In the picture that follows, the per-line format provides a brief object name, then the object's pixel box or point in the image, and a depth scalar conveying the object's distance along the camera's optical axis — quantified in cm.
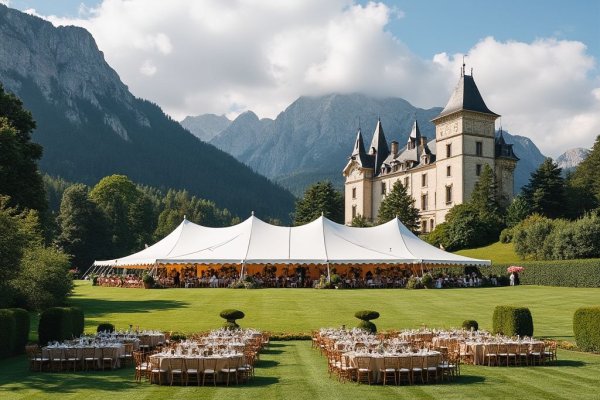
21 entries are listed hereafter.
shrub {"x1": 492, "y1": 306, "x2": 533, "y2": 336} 1695
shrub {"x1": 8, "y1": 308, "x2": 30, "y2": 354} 1630
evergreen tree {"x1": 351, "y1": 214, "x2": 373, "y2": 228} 7312
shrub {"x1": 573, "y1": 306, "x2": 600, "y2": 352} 1603
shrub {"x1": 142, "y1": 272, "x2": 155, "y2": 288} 3800
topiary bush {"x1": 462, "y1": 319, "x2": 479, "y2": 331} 1812
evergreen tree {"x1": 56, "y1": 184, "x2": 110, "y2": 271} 6256
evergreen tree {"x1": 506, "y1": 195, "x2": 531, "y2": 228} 5888
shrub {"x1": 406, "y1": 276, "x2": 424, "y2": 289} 3844
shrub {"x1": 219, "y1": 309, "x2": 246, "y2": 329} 1872
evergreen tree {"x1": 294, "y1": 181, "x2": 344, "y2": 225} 7781
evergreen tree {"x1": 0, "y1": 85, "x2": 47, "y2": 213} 2823
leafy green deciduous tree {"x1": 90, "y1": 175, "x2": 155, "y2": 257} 7200
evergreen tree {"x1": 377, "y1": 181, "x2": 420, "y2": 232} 6800
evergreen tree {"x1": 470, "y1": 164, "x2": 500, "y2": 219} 6254
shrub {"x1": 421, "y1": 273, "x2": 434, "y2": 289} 3847
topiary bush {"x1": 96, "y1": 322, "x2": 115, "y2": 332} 1714
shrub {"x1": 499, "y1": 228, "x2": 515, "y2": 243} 5753
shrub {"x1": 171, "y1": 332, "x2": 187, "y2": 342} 1752
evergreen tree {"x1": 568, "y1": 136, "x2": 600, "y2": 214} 6012
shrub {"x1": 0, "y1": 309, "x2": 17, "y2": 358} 1557
